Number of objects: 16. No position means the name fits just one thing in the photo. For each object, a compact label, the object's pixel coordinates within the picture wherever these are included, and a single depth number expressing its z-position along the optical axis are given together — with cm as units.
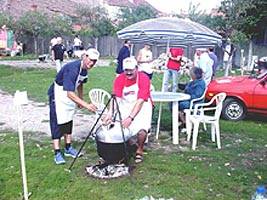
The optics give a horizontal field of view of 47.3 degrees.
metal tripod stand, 387
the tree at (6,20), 2307
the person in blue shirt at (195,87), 551
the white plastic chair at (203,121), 494
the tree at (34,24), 2363
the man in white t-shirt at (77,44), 2191
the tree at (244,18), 1215
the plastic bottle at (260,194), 311
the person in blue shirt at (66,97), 394
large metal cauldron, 381
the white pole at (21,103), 322
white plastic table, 505
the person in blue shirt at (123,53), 847
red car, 648
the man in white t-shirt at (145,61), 756
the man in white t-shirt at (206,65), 763
